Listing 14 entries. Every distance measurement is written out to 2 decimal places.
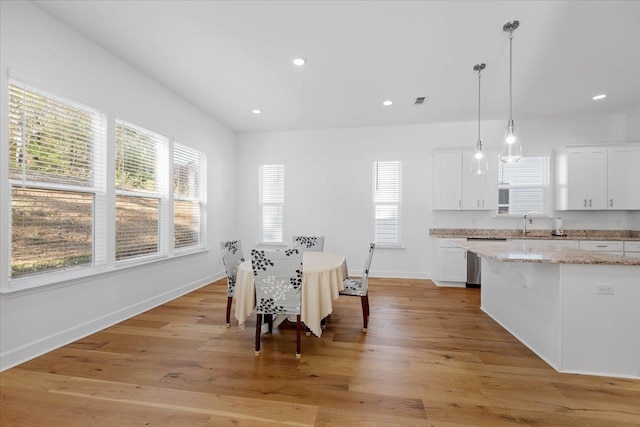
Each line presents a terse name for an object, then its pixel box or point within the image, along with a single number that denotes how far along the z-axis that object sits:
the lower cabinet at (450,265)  4.60
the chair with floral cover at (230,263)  3.01
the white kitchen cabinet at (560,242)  4.17
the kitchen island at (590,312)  2.00
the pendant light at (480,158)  2.98
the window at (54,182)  2.17
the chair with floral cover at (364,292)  2.85
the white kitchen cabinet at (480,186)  4.71
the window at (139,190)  3.09
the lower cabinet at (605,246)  4.05
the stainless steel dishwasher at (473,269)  4.56
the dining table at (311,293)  2.42
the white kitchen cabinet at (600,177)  4.22
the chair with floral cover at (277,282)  2.26
